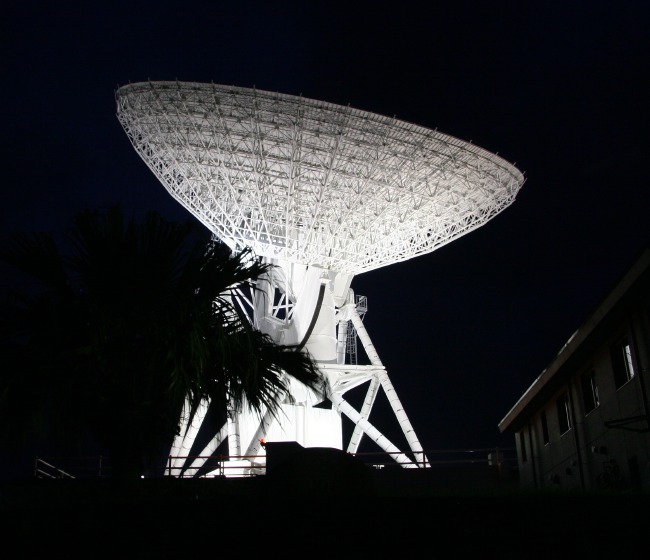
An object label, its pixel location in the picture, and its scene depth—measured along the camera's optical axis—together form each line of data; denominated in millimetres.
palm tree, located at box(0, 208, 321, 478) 12898
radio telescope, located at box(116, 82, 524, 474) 38156
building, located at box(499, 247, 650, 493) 18203
